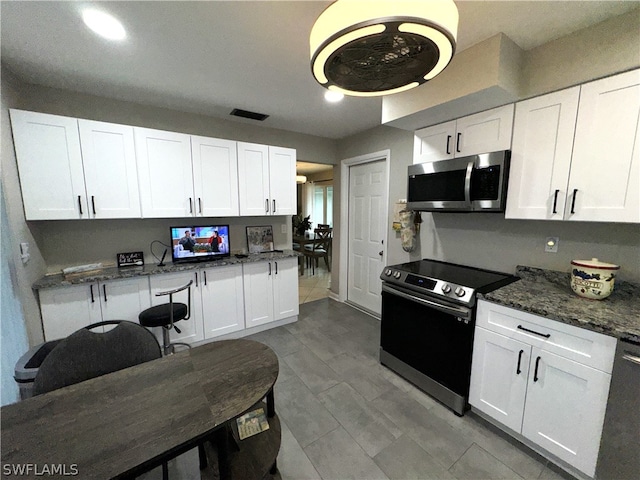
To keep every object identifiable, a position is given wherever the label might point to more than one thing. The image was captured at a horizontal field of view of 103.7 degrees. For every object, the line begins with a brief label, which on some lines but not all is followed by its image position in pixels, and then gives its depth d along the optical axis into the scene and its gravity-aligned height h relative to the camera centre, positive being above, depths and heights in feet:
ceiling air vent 9.15 +3.57
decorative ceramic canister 4.83 -1.34
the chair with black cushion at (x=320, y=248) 19.16 -3.12
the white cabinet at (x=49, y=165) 6.37 +1.17
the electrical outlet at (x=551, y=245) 6.15 -0.85
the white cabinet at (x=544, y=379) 4.26 -3.26
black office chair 3.67 -2.29
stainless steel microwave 6.05 +0.69
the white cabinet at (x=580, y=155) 4.57 +1.12
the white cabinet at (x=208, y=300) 8.27 -3.18
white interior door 11.09 -1.01
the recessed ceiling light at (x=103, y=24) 4.59 +3.55
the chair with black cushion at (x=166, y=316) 7.10 -3.04
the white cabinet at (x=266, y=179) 9.70 +1.22
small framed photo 10.93 -1.27
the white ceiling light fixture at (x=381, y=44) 2.61 +1.96
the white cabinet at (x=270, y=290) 9.82 -3.28
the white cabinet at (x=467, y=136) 6.02 +1.95
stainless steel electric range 5.84 -2.92
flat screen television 9.01 -1.23
